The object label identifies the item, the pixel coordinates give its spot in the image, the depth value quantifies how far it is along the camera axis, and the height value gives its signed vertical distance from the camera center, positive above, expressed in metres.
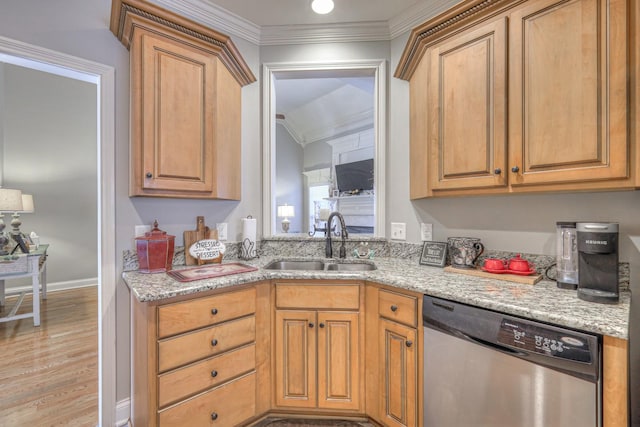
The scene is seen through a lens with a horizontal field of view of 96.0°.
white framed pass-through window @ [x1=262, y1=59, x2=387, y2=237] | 2.29 +0.74
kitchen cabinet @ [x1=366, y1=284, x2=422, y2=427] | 1.46 -0.78
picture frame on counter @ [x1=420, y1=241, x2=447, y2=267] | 1.87 -0.27
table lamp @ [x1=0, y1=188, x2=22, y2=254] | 3.32 +0.12
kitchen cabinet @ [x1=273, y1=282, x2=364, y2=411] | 1.70 -0.78
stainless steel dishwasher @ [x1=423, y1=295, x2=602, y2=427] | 0.98 -0.62
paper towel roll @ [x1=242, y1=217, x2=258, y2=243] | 2.19 -0.12
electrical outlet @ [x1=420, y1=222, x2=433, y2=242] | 2.05 -0.14
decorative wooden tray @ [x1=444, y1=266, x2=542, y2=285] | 1.45 -0.34
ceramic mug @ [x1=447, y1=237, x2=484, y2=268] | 1.73 -0.23
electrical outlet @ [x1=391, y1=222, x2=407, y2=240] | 2.18 -0.14
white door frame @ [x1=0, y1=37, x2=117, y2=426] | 1.71 -0.15
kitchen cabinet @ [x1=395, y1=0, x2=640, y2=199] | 1.16 +0.56
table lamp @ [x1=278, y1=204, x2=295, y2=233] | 4.67 +0.03
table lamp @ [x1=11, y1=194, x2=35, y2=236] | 3.62 +0.05
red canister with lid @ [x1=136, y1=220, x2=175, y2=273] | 1.68 -0.23
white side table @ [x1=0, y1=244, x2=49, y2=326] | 3.12 -0.68
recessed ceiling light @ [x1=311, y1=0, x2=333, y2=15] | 2.03 +1.48
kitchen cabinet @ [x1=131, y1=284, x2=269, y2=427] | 1.35 -0.75
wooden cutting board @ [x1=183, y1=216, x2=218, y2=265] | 1.93 -0.16
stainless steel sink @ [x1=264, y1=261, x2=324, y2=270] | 2.18 -0.40
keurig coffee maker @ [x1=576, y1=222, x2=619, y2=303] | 1.16 -0.20
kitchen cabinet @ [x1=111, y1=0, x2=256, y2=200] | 1.60 +0.67
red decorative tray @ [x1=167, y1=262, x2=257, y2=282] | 1.57 -0.35
